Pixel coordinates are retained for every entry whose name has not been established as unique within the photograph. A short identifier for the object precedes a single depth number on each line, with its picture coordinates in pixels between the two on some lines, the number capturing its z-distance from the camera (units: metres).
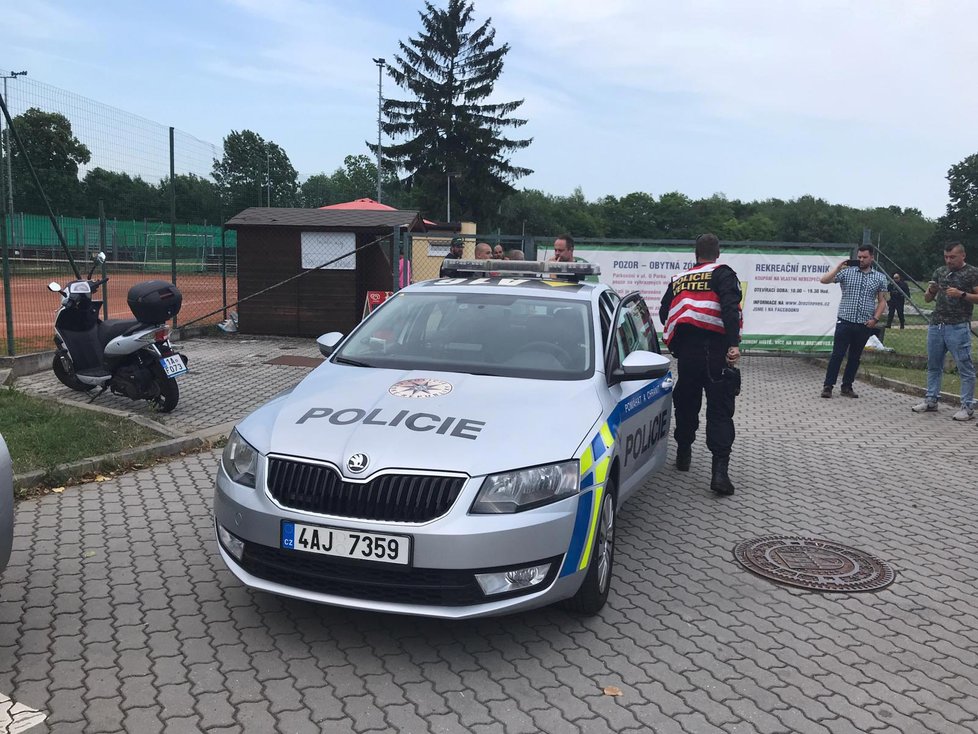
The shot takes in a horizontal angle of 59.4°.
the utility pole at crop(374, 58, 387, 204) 54.16
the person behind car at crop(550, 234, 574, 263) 10.17
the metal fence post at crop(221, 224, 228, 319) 15.55
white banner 13.32
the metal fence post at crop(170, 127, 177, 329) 14.20
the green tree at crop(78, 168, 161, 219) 12.66
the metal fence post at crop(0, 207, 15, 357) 9.56
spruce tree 55.12
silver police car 3.48
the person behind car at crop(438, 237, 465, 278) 11.53
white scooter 8.04
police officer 6.18
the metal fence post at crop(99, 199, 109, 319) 13.04
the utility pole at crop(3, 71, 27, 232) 9.86
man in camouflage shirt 9.30
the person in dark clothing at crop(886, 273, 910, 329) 21.45
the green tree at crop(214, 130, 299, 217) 16.86
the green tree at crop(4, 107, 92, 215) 10.38
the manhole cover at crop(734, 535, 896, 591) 4.75
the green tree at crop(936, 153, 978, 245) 76.12
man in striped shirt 10.45
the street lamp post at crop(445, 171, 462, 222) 54.50
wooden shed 14.54
